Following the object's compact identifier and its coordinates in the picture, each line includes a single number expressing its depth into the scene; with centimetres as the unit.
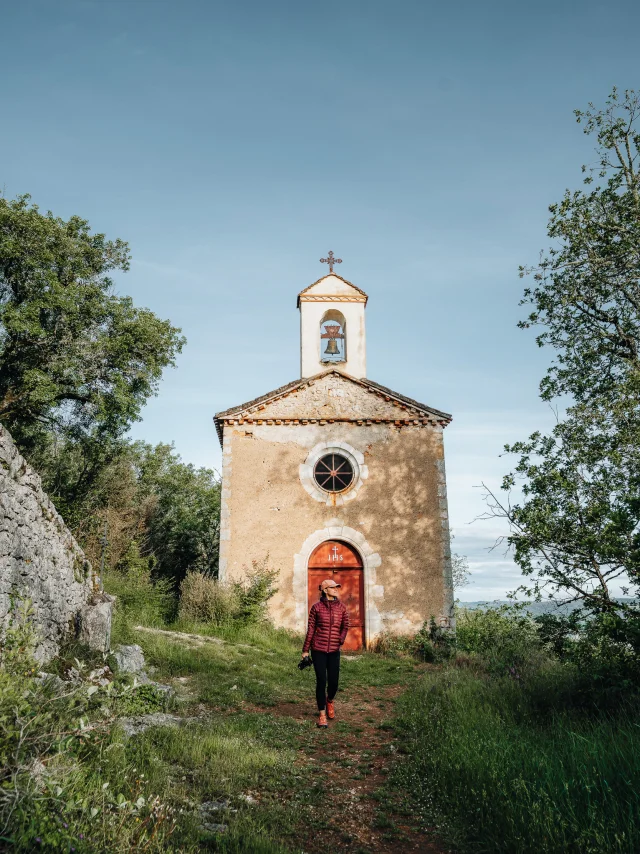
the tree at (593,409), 748
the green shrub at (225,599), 1316
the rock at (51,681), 469
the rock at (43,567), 580
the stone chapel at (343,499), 1448
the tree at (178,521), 2028
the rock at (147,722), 549
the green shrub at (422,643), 1366
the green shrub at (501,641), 906
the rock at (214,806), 417
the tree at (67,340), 1706
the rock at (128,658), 728
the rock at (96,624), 717
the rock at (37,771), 314
